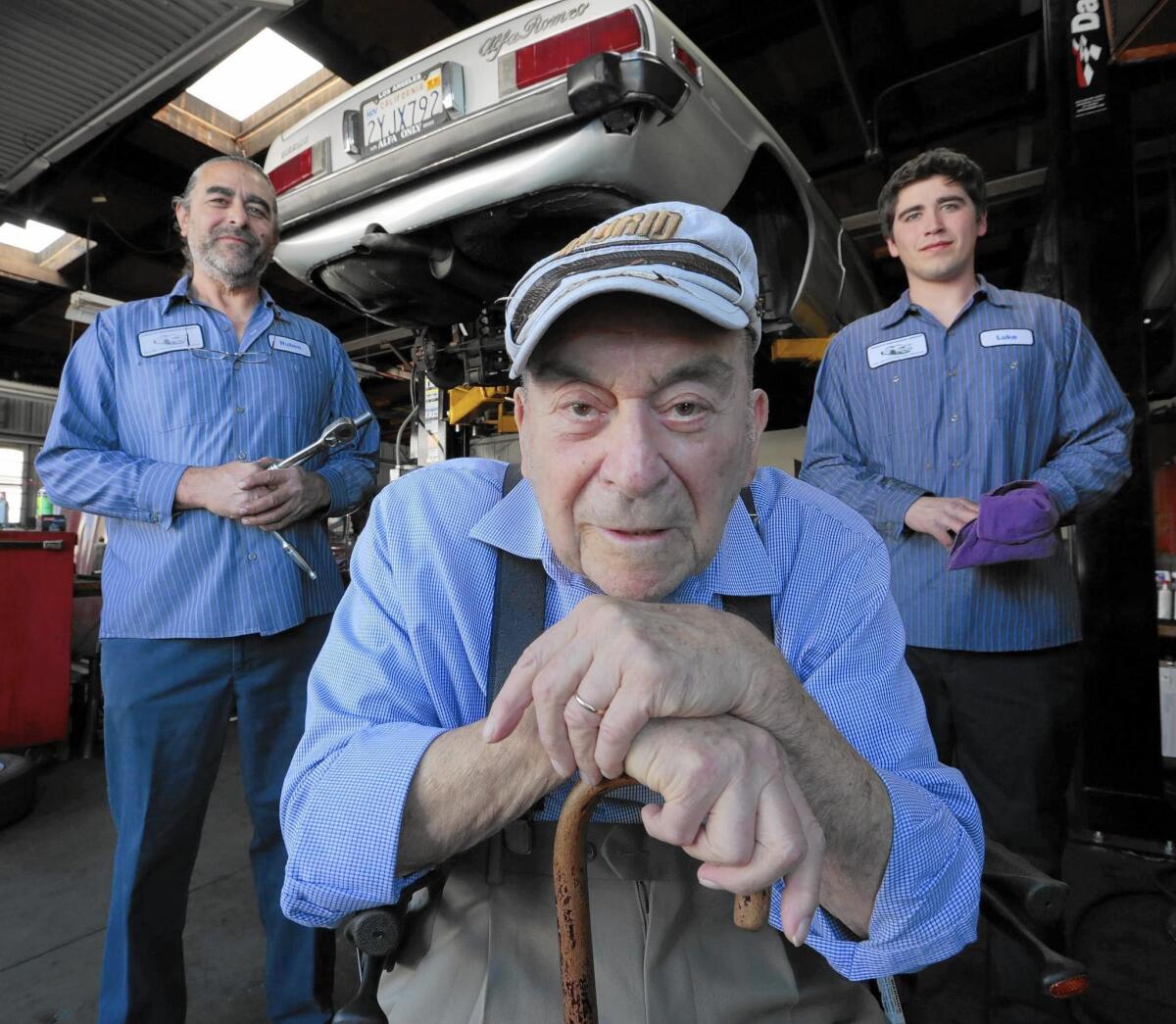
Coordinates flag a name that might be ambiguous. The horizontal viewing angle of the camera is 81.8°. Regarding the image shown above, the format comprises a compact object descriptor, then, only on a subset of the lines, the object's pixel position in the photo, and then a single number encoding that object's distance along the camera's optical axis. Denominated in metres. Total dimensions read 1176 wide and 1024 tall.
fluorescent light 4.54
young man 1.44
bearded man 1.38
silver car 1.85
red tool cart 3.18
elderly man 0.62
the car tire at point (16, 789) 2.56
